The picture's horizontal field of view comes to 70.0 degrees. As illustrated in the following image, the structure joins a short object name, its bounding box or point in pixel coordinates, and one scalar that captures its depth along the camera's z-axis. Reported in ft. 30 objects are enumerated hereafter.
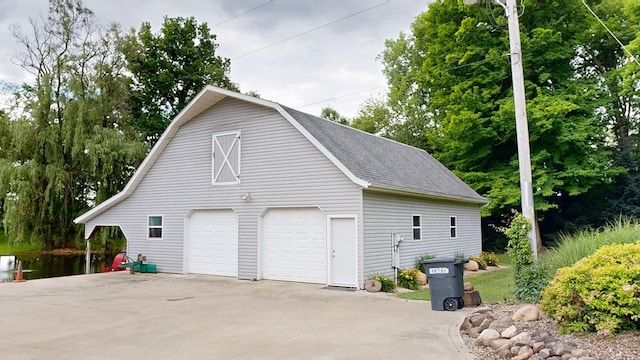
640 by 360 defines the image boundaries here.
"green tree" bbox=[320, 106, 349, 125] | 151.53
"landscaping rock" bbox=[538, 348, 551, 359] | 16.33
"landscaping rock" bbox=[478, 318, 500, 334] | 21.27
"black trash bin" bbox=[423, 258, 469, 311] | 27.66
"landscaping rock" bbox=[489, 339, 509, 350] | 18.27
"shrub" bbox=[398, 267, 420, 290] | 39.81
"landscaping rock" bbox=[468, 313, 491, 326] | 22.16
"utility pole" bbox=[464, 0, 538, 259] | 28.19
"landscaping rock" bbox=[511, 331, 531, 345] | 17.54
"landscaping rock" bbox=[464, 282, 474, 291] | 29.43
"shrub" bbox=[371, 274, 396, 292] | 37.63
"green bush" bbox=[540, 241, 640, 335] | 17.06
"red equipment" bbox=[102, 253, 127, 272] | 56.95
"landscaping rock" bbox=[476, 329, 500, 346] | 19.35
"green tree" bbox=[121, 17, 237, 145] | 109.81
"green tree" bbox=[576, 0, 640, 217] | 68.74
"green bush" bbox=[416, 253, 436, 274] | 46.46
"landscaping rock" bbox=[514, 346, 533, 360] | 16.58
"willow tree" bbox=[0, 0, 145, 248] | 76.89
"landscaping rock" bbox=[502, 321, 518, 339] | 18.87
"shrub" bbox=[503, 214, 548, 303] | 25.75
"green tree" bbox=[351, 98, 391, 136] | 124.16
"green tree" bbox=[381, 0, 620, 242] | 69.67
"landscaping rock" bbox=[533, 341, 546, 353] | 16.87
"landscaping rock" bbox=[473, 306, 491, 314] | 23.95
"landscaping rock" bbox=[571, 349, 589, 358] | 15.85
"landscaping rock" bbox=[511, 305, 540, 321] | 21.25
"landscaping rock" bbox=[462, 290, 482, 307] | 28.84
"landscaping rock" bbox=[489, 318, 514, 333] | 20.33
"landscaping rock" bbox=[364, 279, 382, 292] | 37.40
